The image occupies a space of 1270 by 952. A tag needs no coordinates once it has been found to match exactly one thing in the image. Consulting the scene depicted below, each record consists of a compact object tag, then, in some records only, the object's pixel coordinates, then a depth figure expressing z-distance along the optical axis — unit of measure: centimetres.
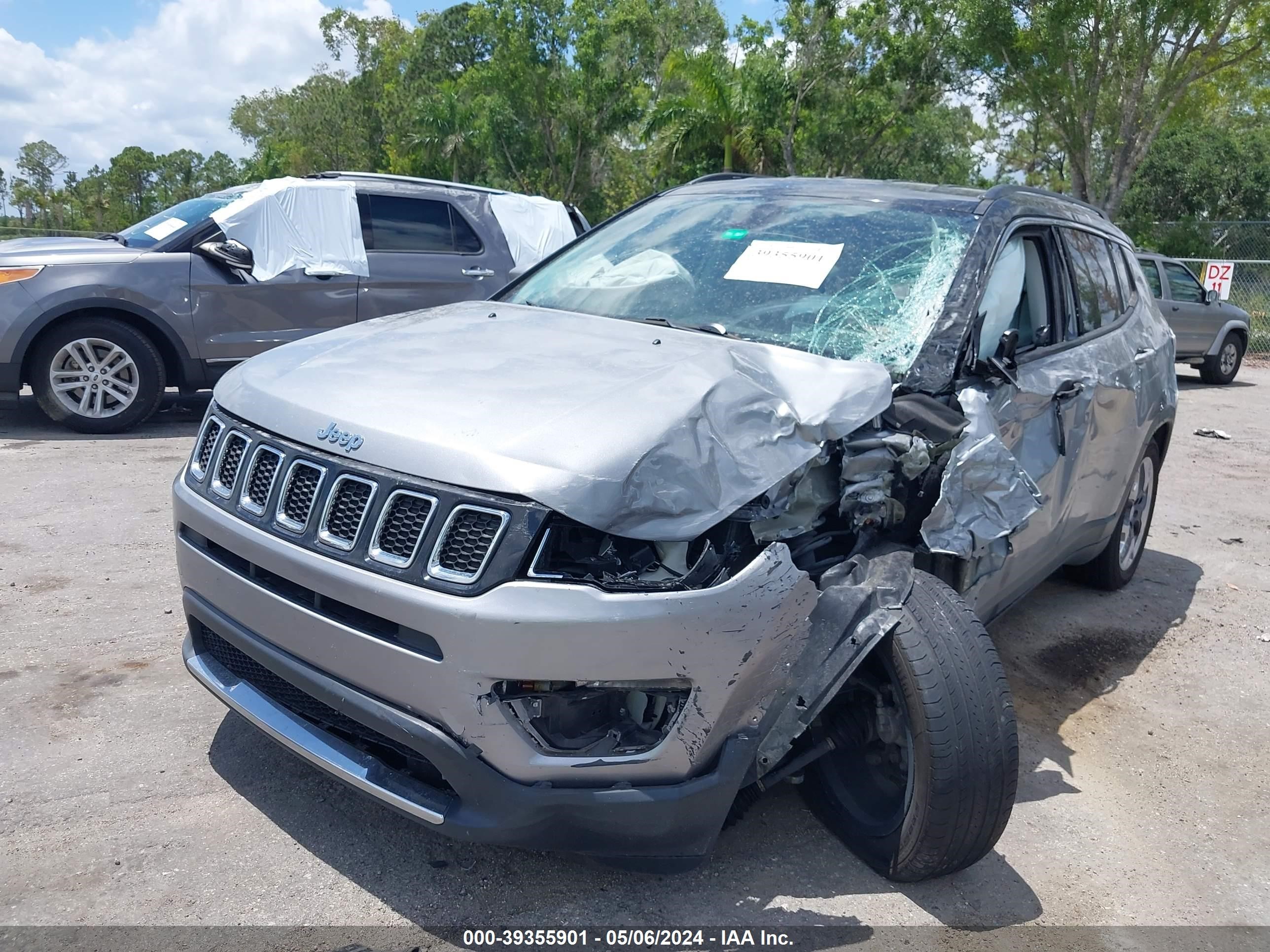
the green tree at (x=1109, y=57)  1970
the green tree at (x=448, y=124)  3541
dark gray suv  726
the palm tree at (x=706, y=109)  2588
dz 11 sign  1908
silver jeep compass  235
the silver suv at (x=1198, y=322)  1412
